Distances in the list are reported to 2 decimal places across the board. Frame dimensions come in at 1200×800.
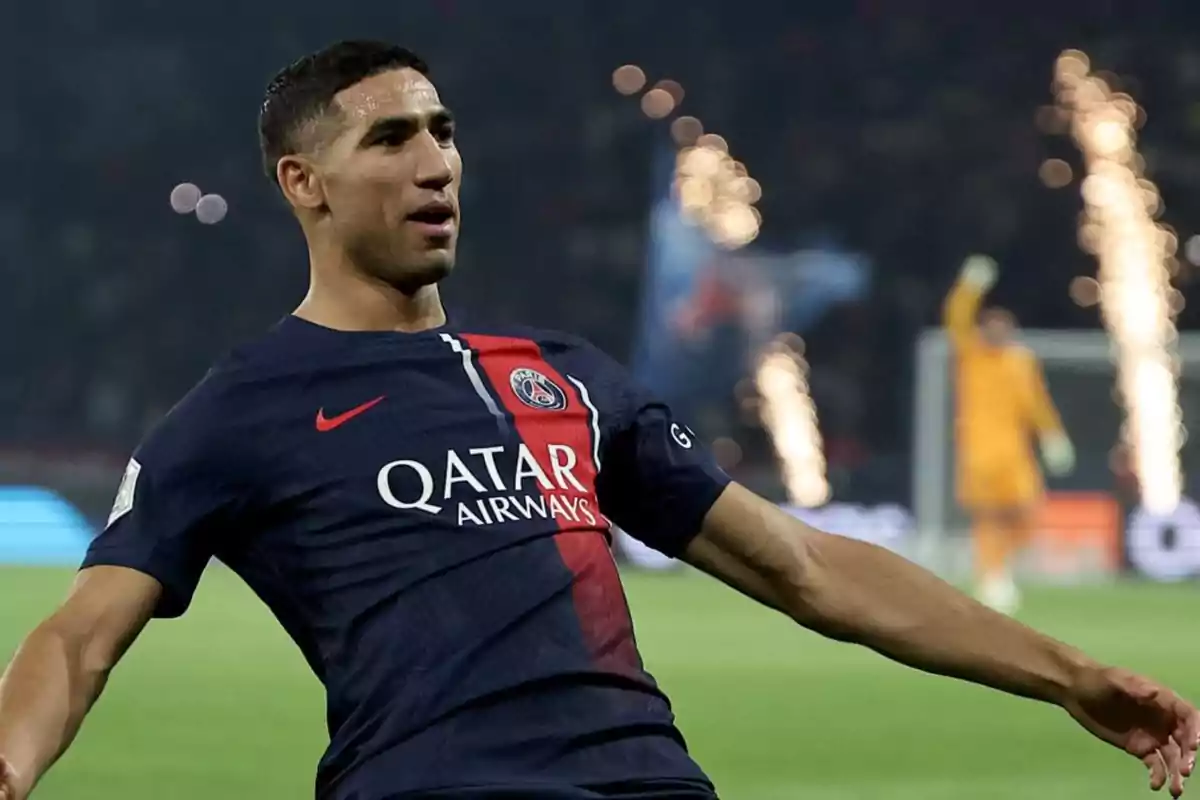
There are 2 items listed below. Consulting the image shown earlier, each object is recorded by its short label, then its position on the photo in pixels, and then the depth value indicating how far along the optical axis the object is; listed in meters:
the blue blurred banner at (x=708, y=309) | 23.61
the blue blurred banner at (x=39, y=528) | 20.61
